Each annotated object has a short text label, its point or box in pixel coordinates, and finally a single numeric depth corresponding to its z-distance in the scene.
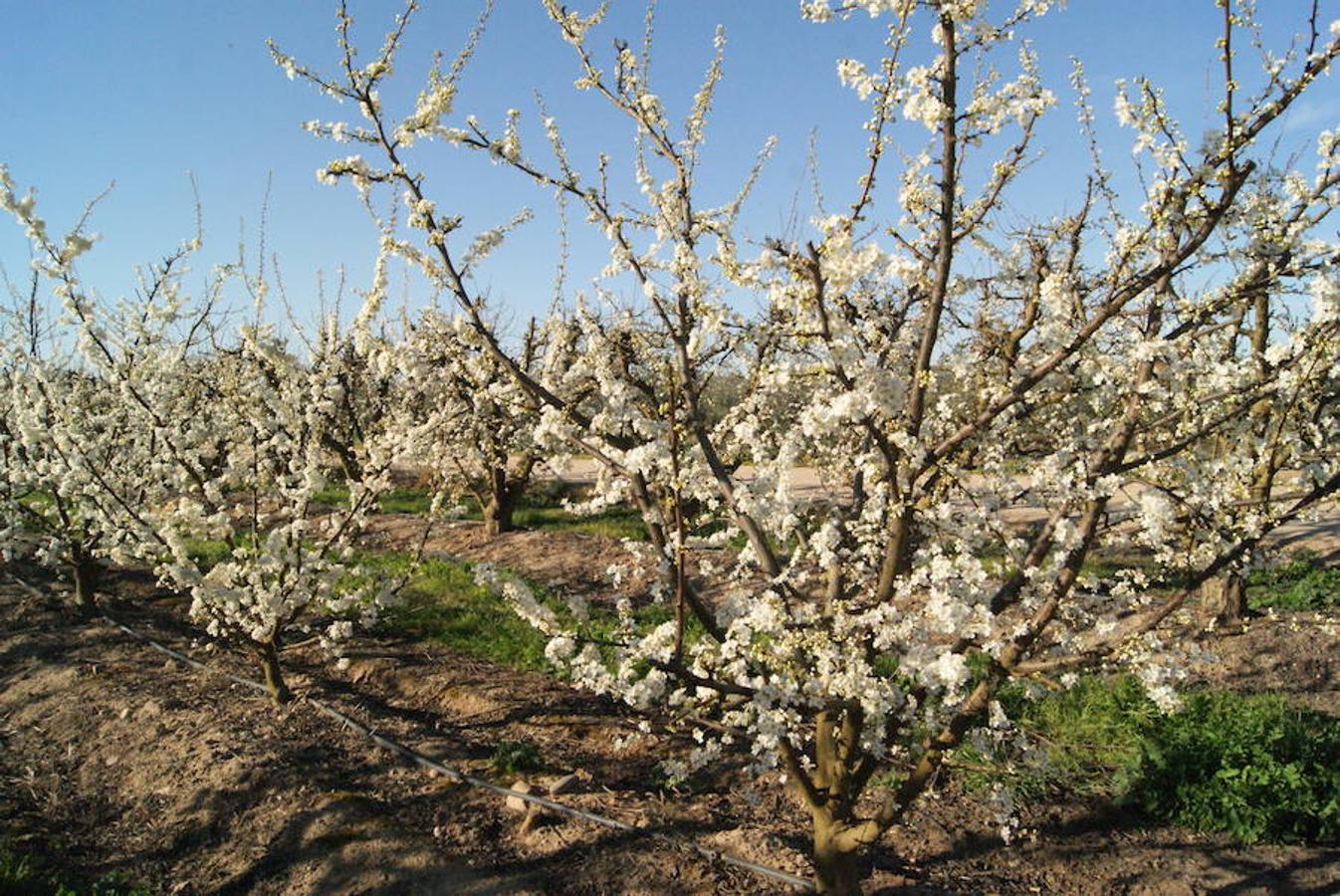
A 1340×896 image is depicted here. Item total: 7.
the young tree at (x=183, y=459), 6.14
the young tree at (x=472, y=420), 4.59
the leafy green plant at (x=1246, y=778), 5.30
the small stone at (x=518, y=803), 5.72
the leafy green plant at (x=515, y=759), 6.18
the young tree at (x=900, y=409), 3.08
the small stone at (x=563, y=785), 5.85
